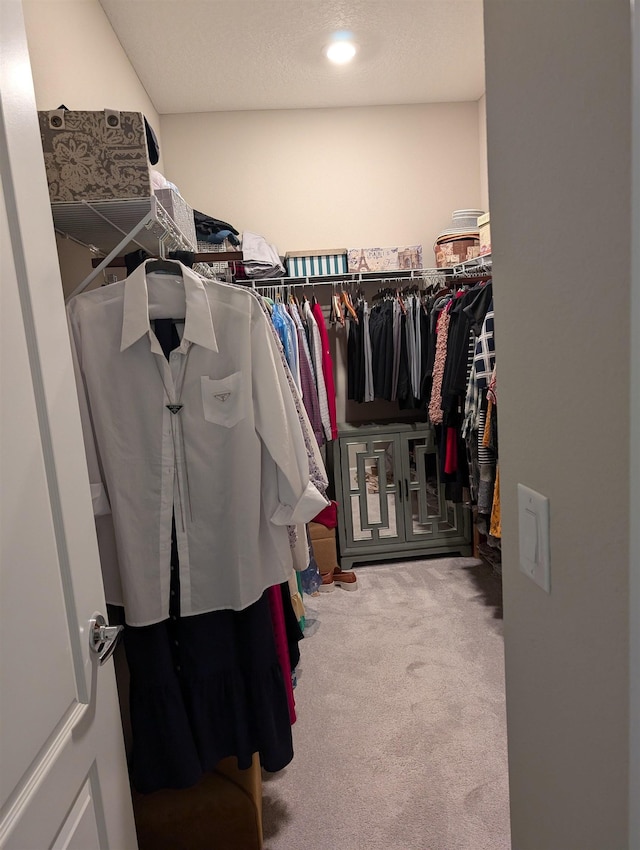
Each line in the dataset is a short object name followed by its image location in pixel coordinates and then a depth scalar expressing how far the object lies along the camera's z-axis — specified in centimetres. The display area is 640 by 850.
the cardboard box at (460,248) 345
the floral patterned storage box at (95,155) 133
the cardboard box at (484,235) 303
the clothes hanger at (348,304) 349
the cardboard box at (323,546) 326
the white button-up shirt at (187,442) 136
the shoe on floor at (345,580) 319
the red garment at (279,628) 159
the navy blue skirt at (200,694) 138
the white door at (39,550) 68
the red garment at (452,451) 295
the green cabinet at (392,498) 341
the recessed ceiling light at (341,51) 284
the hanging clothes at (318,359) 314
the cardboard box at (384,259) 342
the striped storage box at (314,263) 340
